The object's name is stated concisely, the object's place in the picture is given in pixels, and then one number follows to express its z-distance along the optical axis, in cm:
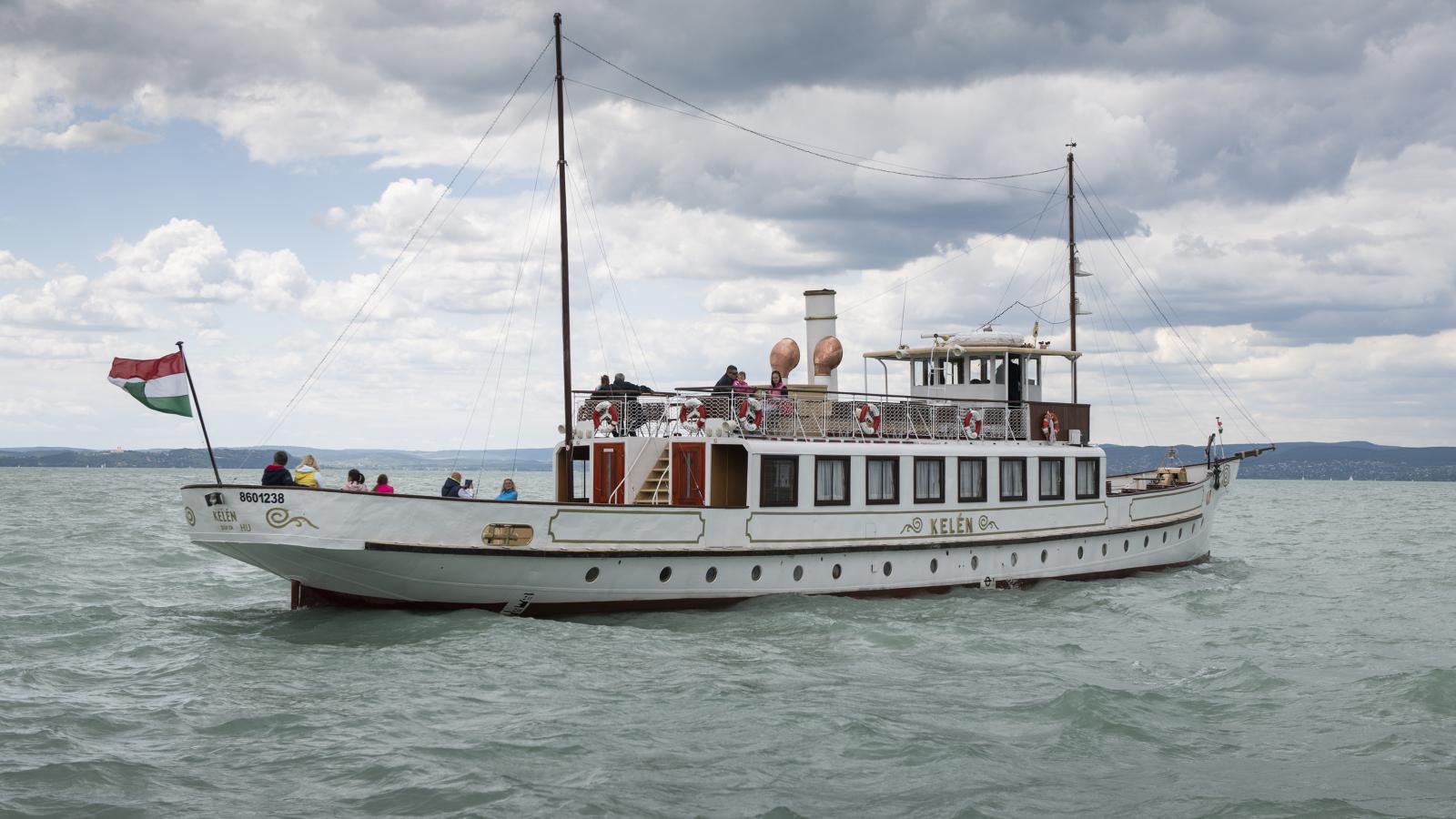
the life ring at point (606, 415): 2131
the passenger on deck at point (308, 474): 1806
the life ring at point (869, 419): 2225
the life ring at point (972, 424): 2425
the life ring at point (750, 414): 2031
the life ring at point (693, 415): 2053
